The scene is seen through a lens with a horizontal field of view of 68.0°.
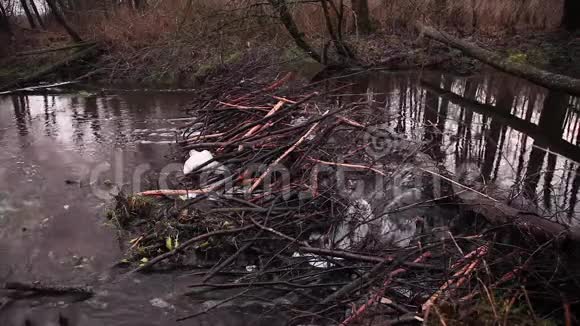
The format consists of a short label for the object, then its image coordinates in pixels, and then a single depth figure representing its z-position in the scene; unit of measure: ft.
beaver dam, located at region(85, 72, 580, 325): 8.80
